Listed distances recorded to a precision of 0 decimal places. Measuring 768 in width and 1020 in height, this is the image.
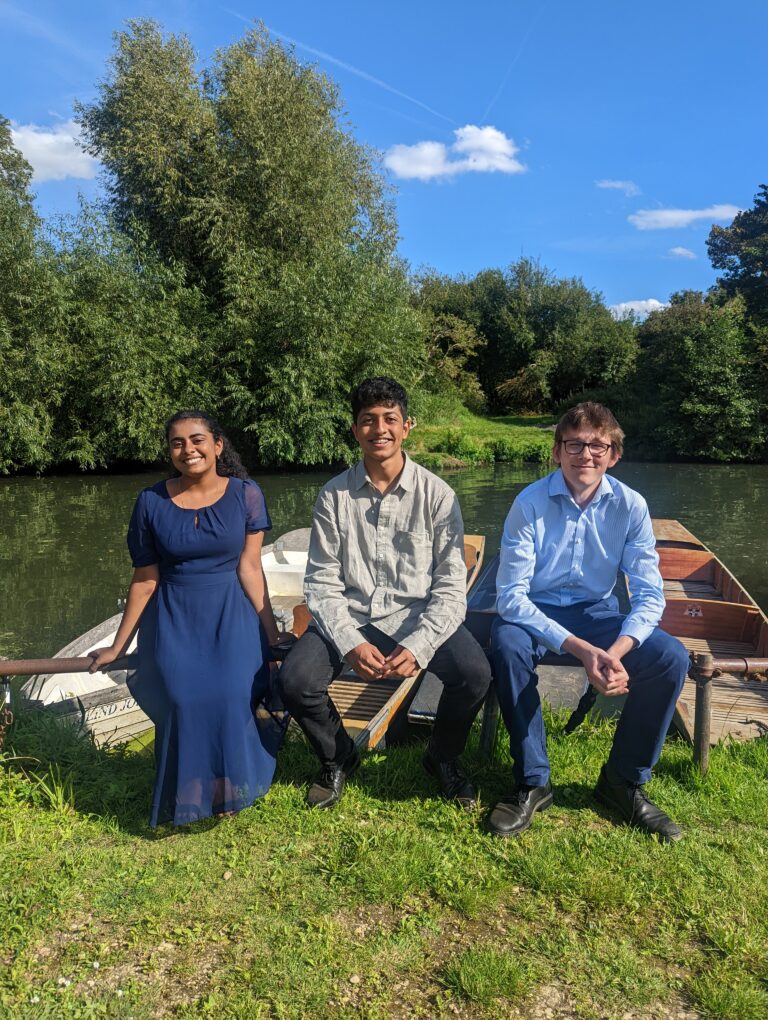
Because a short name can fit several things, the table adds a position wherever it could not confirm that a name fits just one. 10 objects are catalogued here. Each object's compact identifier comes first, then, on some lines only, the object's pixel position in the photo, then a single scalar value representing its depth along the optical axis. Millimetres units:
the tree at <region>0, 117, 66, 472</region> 17453
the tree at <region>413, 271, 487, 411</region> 33125
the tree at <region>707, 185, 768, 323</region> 29188
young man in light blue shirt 2553
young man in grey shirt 2691
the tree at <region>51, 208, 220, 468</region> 18812
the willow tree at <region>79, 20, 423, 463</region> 19766
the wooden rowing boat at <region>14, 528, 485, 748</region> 3430
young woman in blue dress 2529
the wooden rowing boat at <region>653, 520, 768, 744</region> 3883
